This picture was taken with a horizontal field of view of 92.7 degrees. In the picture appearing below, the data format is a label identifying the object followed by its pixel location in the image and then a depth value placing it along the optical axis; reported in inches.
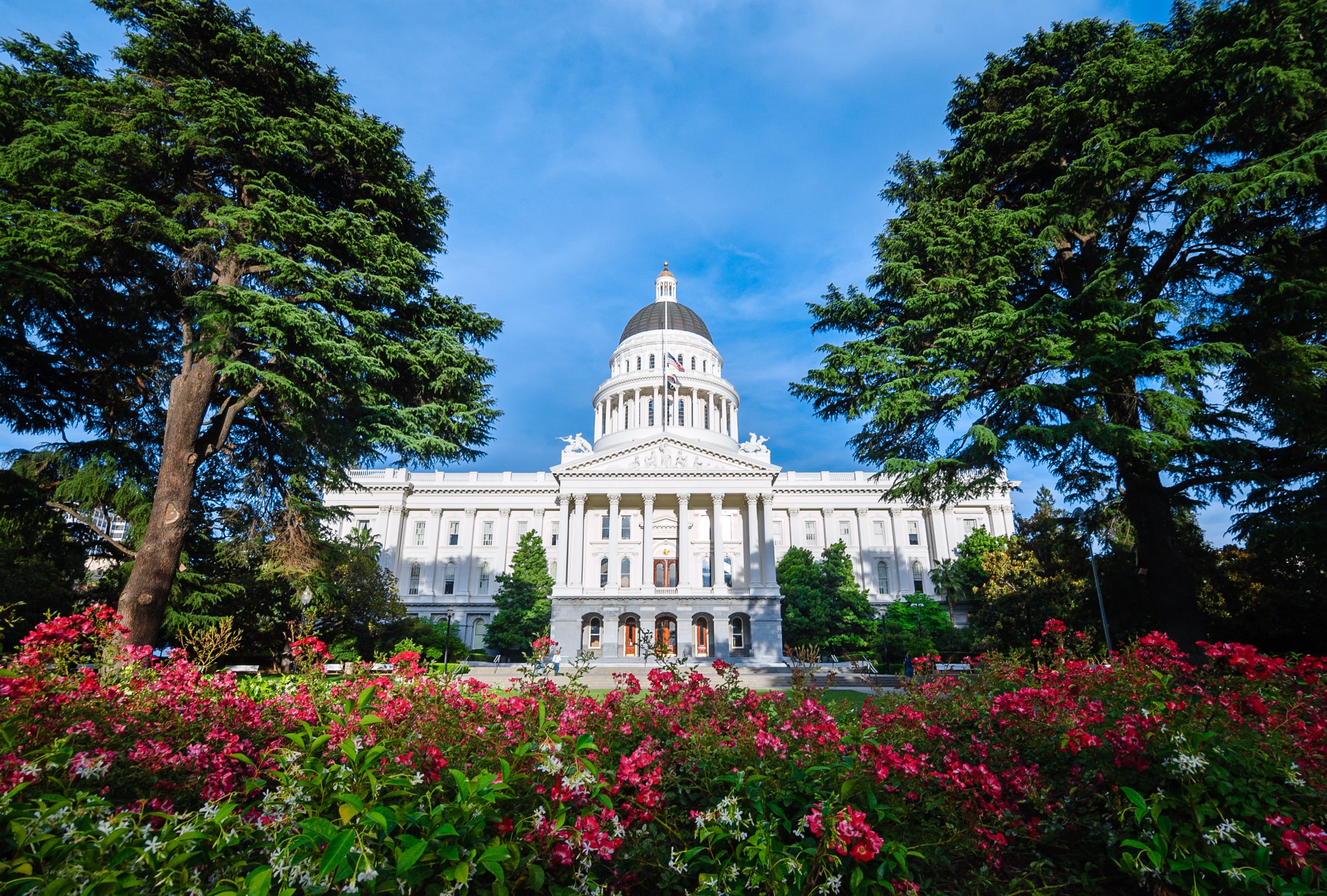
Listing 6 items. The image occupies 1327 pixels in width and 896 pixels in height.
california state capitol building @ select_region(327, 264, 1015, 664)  1752.0
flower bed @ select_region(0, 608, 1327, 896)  109.1
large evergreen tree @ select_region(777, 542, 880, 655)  1699.1
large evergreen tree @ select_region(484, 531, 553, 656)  1765.5
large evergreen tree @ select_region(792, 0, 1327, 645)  511.8
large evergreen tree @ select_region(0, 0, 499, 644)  516.7
